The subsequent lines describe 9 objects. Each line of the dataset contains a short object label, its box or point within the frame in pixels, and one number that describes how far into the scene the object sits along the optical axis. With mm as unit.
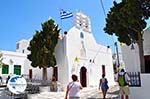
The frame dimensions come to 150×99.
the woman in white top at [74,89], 3868
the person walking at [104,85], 7186
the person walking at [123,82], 5921
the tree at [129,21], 6352
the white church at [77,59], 10453
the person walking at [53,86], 9535
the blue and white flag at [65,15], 10696
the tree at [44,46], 9640
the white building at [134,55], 8097
